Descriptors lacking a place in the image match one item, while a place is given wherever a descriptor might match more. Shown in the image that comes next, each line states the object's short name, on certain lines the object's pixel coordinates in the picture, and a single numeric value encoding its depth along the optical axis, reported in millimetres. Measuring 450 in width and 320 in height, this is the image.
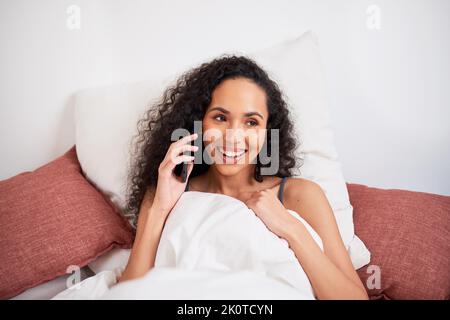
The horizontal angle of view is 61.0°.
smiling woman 973
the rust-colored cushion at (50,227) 1066
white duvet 771
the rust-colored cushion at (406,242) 1016
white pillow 1266
